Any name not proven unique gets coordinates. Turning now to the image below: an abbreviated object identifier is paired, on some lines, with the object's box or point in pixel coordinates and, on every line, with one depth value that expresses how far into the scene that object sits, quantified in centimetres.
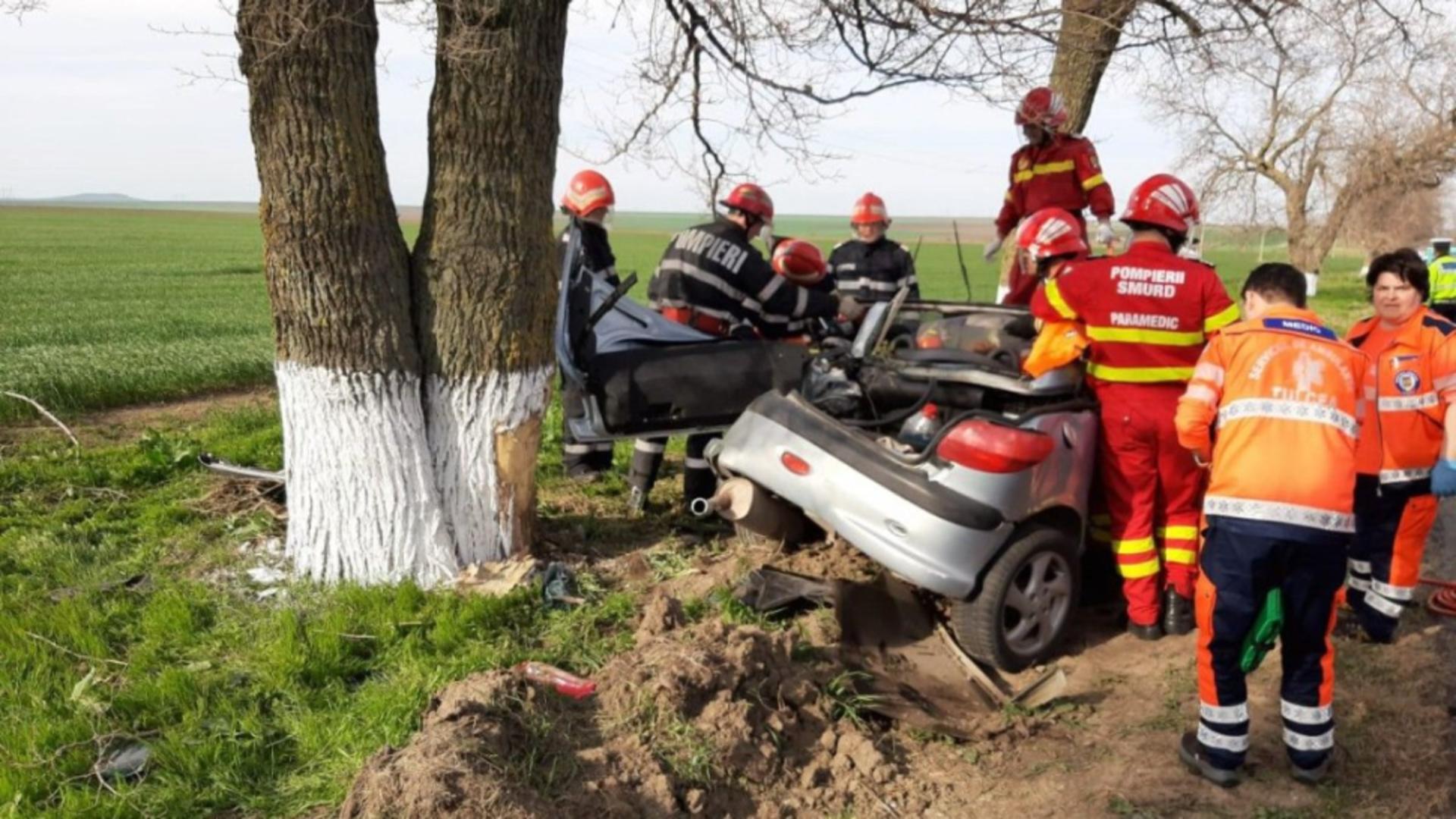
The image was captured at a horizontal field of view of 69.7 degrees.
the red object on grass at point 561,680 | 361
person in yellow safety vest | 934
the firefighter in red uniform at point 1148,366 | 459
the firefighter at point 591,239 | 688
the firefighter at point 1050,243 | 516
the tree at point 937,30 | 536
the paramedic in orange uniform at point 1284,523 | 340
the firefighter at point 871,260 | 882
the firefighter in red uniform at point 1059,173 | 715
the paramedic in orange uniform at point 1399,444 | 482
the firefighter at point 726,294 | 619
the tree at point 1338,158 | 3272
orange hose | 513
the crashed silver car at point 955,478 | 413
